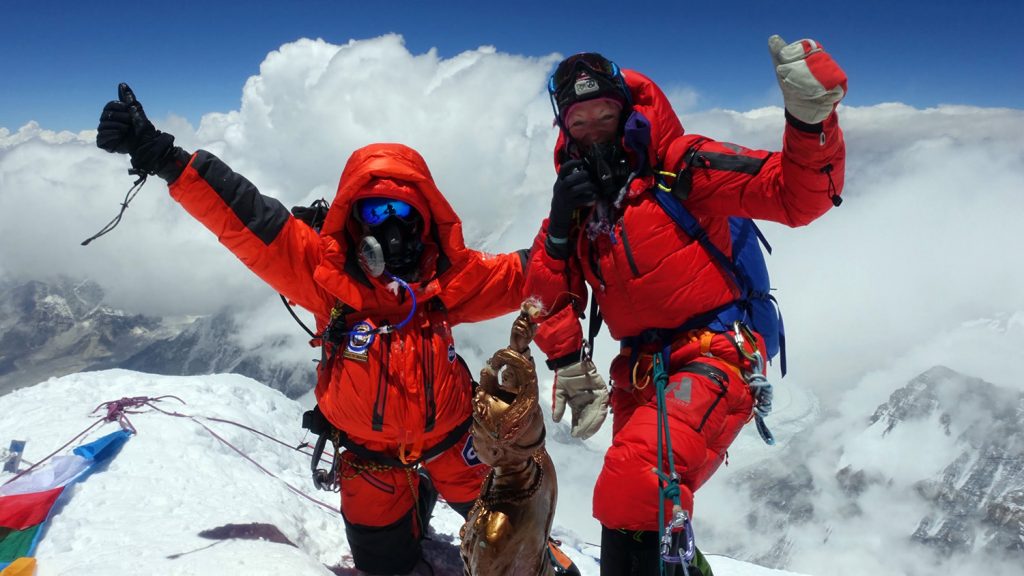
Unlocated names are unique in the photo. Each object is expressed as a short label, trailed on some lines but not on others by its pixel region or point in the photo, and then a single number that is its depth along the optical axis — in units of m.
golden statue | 1.97
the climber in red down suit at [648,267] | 3.06
